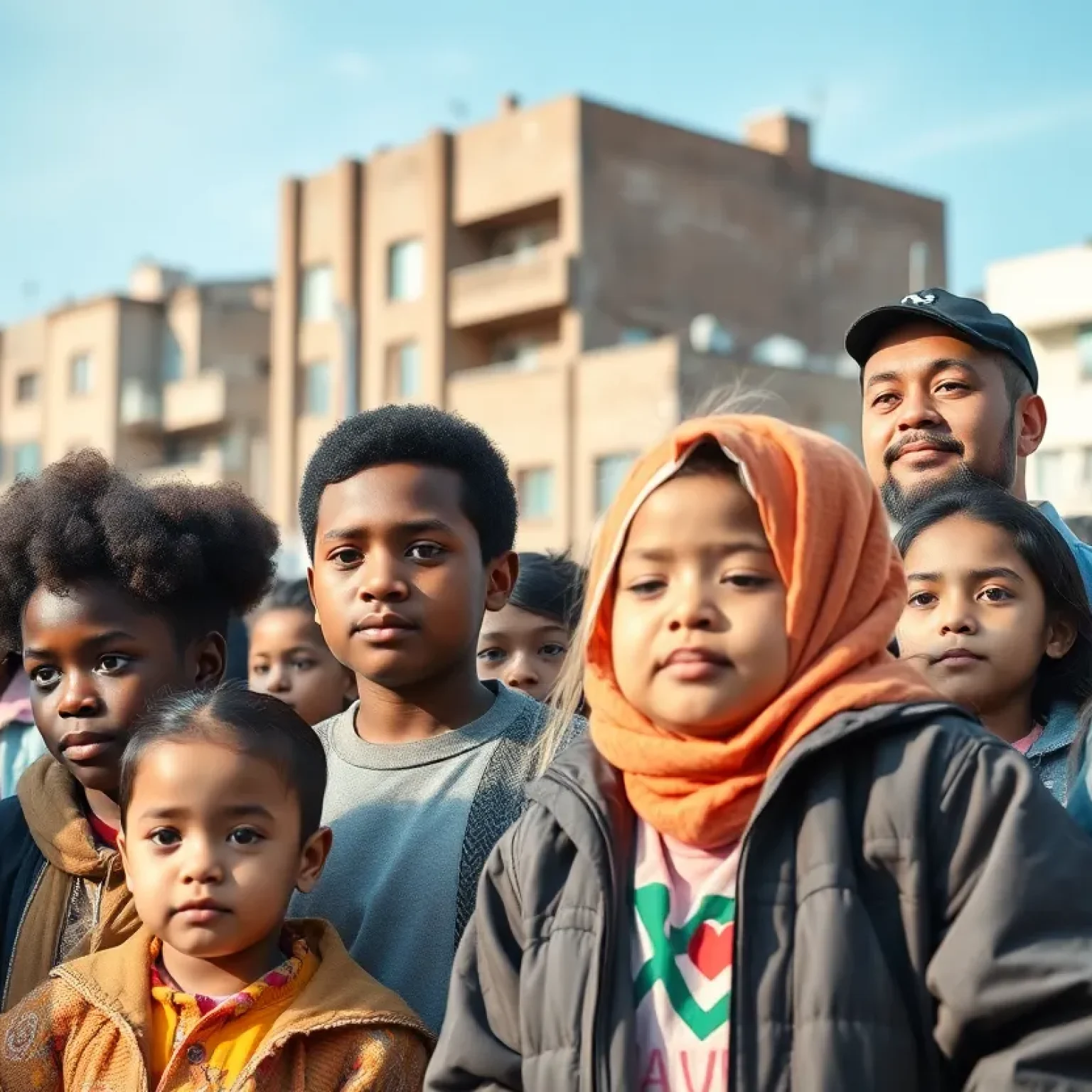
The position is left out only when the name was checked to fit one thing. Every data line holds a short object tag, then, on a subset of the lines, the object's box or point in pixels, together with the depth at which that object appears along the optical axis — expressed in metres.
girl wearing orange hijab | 2.24
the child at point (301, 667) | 5.62
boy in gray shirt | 3.18
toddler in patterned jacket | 2.93
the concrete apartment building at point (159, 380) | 41.47
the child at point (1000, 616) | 3.62
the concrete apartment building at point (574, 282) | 29.77
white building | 26.12
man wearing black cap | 4.14
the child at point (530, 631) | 5.15
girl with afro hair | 3.37
